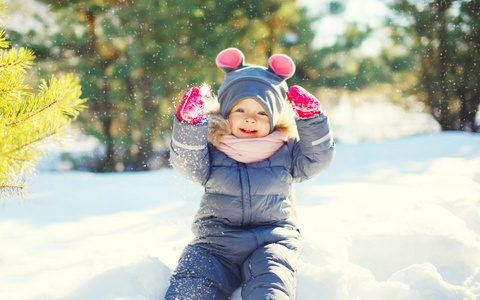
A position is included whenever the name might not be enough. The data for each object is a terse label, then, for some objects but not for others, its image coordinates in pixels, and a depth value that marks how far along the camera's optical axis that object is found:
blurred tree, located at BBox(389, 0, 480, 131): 7.68
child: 1.44
